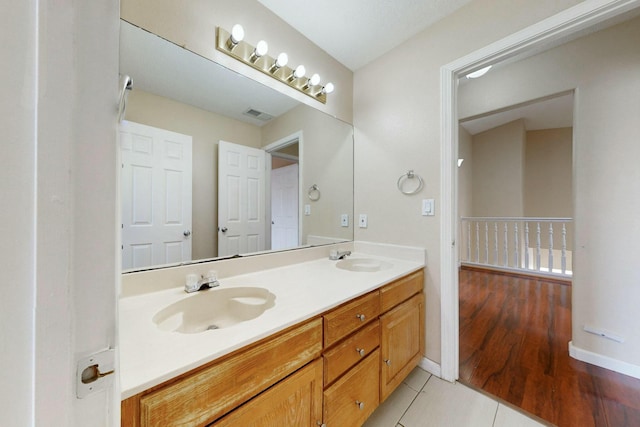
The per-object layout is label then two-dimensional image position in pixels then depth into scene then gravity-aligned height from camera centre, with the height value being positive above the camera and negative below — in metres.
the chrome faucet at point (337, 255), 1.73 -0.31
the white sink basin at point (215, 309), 0.92 -0.41
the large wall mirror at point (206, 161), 1.03 +0.30
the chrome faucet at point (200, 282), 1.03 -0.31
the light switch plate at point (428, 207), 1.55 +0.05
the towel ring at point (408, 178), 1.61 +0.24
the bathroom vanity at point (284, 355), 0.57 -0.45
